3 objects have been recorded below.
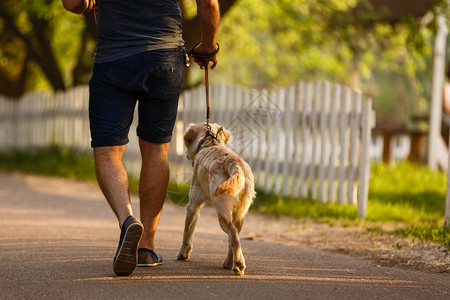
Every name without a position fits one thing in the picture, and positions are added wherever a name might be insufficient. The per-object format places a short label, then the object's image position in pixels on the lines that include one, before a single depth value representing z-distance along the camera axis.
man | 8.05
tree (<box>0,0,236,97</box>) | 23.72
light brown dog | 8.05
